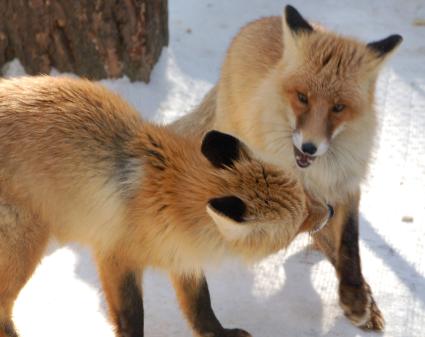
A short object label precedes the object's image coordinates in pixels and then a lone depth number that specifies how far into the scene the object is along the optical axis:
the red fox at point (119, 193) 5.12
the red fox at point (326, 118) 6.14
